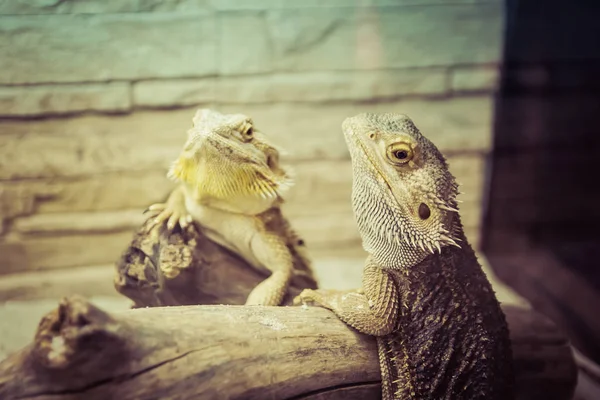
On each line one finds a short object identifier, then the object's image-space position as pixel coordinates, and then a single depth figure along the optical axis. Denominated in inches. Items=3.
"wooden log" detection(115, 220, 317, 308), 11.8
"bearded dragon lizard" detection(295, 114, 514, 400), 10.7
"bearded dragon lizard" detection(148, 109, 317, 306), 11.5
